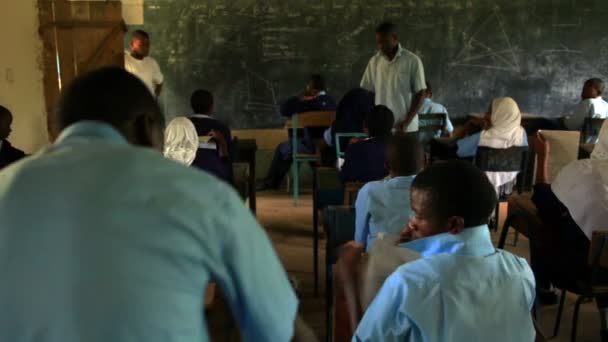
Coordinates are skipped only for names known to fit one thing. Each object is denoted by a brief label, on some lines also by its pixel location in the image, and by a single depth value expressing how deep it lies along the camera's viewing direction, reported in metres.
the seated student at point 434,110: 5.79
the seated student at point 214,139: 3.71
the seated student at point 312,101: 5.98
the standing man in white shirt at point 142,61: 5.64
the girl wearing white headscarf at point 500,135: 4.88
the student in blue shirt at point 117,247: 0.72
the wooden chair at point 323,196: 3.48
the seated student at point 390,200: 2.20
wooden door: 5.60
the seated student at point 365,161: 3.29
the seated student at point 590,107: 5.73
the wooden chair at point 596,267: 2.25
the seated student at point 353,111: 5.02
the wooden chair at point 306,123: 5.37
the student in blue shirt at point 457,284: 1.20
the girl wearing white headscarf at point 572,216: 2.39
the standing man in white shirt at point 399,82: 4.70
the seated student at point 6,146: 3.11
